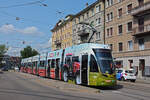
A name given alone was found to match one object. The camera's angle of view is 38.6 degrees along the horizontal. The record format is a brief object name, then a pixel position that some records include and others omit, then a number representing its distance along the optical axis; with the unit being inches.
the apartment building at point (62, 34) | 2402.9
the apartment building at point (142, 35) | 1189.7
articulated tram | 576.1
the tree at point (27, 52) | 4315.9
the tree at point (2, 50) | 3270.2
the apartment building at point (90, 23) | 1720.2
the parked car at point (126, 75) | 985.5
